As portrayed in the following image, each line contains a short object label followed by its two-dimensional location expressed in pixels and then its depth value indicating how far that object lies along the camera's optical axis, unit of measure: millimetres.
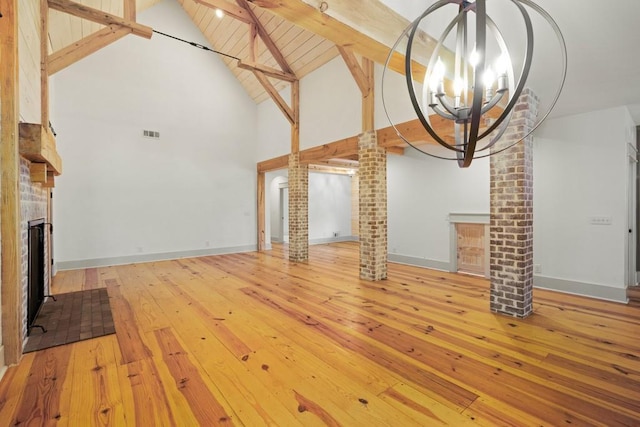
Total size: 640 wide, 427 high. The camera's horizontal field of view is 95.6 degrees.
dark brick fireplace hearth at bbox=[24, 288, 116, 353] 2828
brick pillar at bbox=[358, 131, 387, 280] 4781
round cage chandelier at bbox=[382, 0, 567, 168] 1060
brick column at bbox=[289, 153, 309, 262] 6641
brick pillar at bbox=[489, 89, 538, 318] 3186
